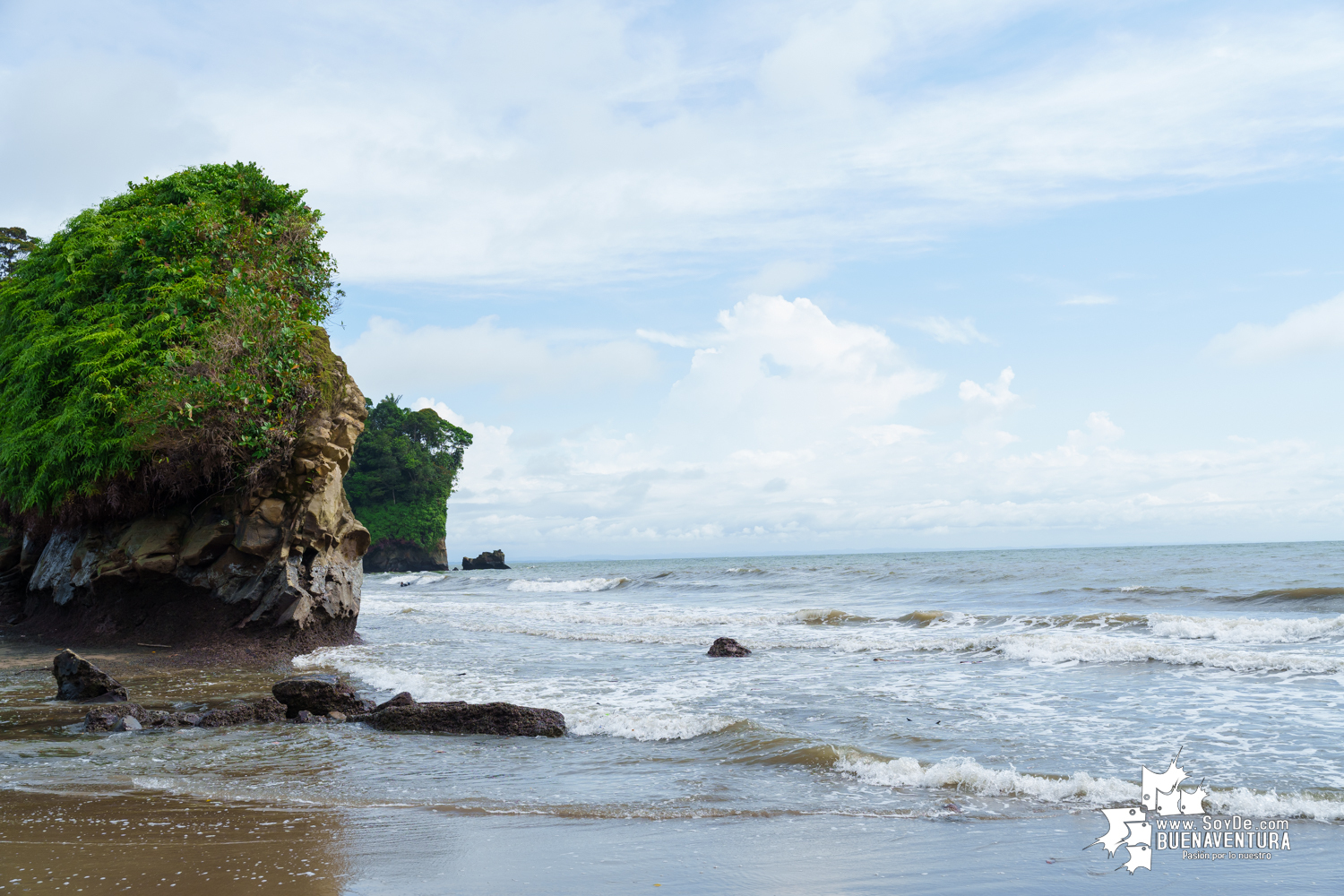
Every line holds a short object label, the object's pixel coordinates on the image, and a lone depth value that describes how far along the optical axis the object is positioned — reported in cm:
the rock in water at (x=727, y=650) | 1480
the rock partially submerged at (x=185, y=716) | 858
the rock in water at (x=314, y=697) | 939
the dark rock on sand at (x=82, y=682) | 988
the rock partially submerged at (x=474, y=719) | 870
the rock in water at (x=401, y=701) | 913
